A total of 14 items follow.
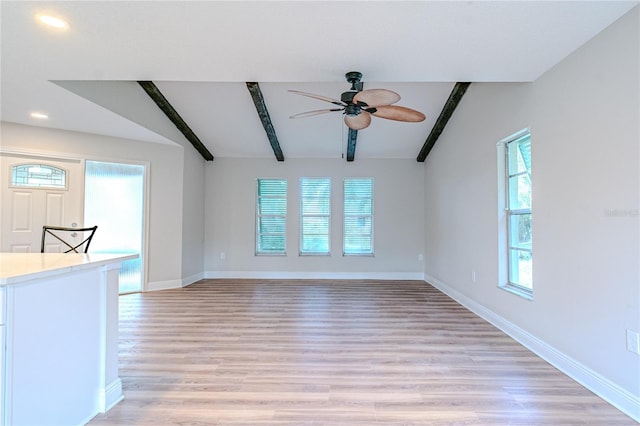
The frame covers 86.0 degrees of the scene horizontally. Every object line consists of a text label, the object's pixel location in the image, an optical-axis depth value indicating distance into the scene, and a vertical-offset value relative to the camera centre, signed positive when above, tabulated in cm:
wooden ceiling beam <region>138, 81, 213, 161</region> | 458 +159
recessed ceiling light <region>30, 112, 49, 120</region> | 409 +127
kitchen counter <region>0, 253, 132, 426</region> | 149 -60
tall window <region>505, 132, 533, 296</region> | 337 +8
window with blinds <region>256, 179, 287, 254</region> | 694 +8
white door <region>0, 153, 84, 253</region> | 443 +30
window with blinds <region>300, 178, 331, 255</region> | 693 +10
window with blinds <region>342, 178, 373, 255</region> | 691 +4
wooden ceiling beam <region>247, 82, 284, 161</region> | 445 +156
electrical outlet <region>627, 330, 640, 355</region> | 202 -72
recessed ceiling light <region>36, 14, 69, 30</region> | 222 +131
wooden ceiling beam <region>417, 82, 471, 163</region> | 457 +157
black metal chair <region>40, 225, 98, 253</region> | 482 -23
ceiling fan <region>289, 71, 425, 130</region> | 288 +104
